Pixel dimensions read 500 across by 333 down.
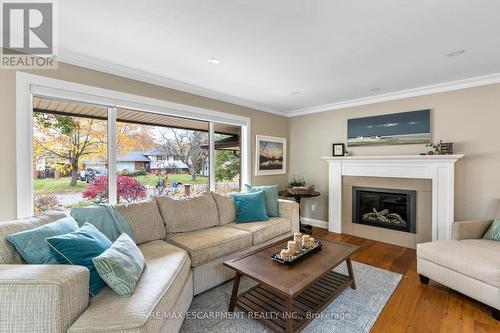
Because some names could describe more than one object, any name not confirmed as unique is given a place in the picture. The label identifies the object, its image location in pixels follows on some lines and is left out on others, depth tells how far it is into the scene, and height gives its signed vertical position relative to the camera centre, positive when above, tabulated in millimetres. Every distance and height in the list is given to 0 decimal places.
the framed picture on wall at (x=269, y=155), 4438 +171
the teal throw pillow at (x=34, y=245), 1452 -511
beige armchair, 1971 -916
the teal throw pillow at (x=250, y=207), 3254 -609
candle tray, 2020 -827
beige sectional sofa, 1152 -790
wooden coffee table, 1716 -966
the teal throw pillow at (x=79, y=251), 1449 -555
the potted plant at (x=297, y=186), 4129 -424
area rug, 1857 -1288
